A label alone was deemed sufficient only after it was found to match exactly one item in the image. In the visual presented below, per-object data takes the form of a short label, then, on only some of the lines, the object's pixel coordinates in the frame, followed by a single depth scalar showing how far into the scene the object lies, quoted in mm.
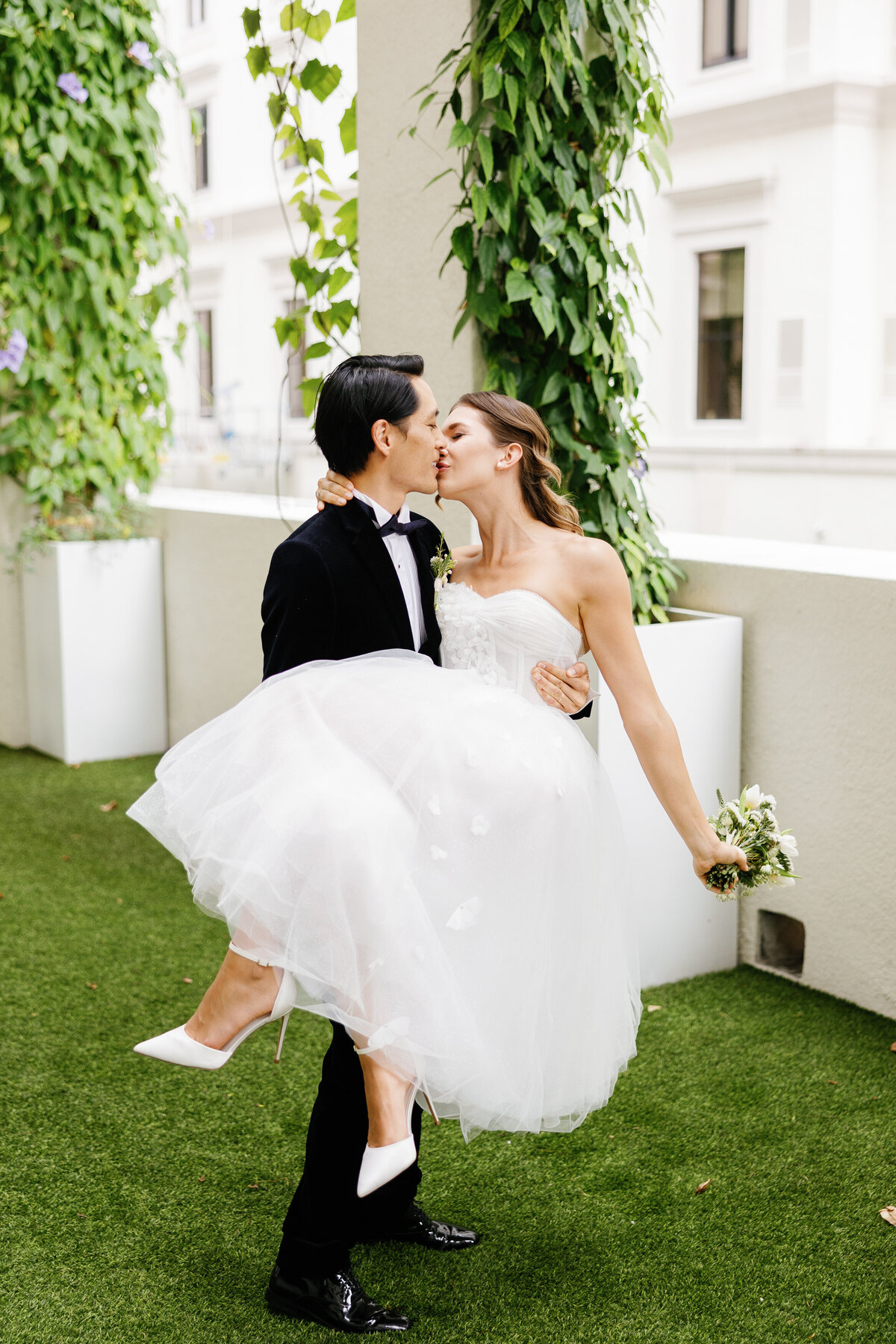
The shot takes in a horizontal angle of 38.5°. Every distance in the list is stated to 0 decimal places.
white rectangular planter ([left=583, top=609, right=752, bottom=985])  3043
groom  1813
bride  1670
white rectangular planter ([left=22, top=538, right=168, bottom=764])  5234
